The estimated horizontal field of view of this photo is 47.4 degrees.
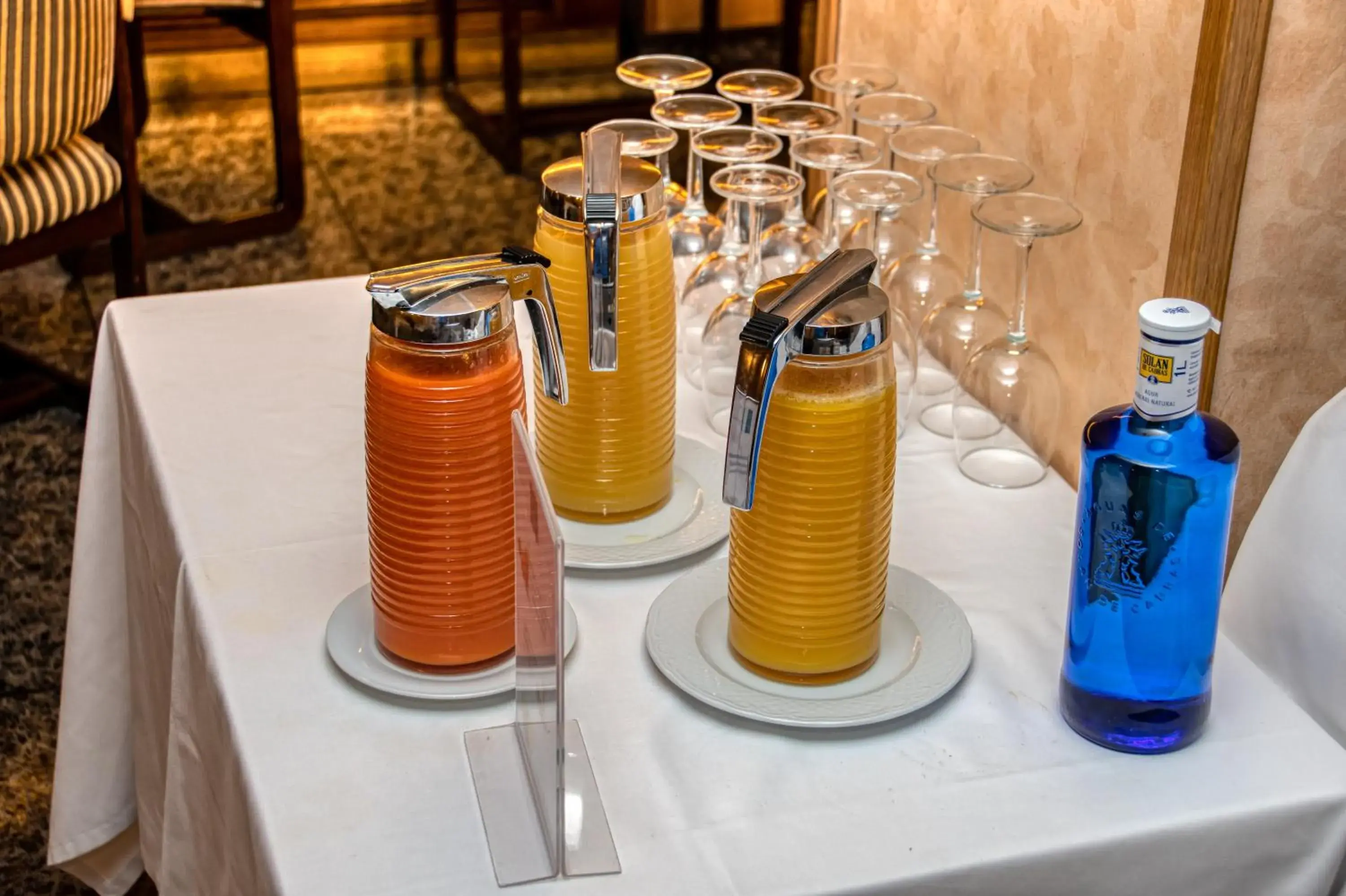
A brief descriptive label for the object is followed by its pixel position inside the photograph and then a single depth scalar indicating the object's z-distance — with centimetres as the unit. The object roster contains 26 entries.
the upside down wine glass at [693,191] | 135
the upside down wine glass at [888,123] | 135
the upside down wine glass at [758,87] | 137
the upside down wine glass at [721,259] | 127
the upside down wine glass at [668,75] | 139
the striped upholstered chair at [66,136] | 234
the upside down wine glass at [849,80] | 146
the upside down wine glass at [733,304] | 119
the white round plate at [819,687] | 91
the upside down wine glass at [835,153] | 127
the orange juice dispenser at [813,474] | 82
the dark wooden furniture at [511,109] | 404
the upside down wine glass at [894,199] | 118
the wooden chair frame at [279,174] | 346
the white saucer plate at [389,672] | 92
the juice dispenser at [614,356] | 102
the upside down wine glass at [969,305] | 120
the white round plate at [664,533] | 107
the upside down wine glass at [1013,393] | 117
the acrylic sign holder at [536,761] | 76
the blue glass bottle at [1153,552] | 81
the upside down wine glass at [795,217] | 135
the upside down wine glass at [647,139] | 121
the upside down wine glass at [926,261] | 131
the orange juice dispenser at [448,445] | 86
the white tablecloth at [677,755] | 82
